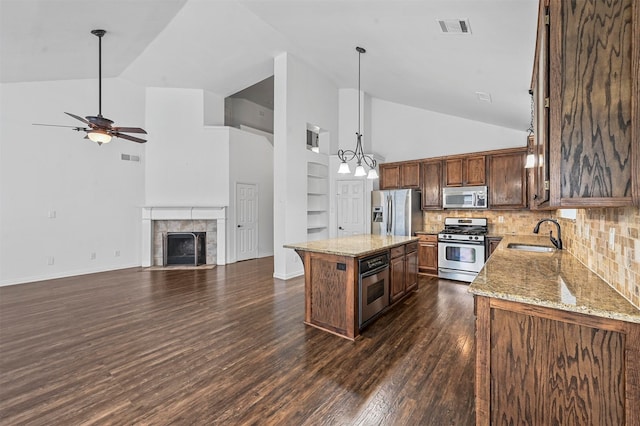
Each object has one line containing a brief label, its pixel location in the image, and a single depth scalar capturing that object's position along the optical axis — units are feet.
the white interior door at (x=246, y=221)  24.43
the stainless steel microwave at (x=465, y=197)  17.71
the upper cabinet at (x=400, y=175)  20.20
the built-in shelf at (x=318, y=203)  21.80
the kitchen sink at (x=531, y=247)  10.46
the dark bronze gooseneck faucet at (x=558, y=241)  10.47
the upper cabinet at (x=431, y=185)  19.34
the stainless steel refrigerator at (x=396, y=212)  19.04
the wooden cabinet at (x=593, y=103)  3.76
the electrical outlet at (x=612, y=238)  5.29
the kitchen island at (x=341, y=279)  9.93
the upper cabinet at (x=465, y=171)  17.81
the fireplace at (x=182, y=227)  21.75
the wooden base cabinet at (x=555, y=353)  4.08
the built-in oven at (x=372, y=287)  10.29
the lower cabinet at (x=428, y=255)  18.49
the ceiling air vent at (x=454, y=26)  8.52
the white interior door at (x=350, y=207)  20.93
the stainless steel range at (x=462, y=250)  17.01
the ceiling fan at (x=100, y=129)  13.26
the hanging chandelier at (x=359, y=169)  12.59
